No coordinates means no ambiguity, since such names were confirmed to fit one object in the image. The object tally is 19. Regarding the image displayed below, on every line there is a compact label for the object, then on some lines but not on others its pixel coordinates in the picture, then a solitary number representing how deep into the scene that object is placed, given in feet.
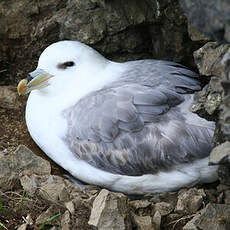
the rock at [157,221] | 20.49
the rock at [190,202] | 21.21
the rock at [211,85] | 17.37
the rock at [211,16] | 12.81
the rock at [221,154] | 15.53
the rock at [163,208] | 21.42
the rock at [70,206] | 20.76
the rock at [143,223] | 19.97
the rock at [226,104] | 14.10
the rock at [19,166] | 22.85
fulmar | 22.57
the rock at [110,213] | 18.89
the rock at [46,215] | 20.98
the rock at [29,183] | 22.50
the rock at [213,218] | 18.49
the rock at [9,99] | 28.86
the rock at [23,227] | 20.49
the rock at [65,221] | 19.99
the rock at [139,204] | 21.81
